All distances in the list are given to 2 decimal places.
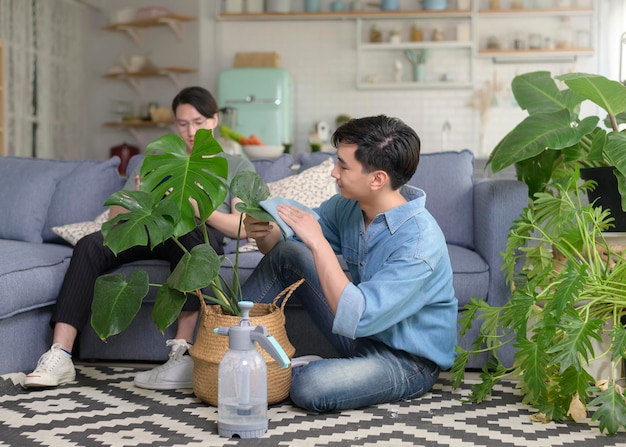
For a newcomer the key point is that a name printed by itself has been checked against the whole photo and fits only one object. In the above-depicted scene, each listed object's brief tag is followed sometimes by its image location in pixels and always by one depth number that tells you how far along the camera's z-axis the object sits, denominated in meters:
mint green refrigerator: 7.44
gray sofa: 3.04
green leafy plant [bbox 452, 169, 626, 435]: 2.37
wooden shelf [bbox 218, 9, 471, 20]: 7.69
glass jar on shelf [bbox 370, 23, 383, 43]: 7.82
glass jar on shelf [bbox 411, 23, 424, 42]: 7.75
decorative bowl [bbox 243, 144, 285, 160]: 4.92
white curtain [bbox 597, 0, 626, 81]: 7.61
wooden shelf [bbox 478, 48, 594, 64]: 7.61
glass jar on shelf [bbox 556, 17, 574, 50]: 7.65
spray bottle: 2.27
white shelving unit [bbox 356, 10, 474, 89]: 7.73
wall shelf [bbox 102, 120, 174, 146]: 7.94
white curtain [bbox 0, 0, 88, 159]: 7.14
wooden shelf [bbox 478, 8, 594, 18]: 7.61
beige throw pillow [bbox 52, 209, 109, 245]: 3.55
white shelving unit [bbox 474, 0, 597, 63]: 7.63
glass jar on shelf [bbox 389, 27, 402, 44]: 7.77
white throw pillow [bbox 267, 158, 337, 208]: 3.59
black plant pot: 2.92
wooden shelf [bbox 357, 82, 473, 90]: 7.76
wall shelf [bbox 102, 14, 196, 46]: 7.77
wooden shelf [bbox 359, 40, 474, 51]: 7.66
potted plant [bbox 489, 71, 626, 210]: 2.86
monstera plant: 2.49
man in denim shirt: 2.47
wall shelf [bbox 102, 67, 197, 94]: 7.89
